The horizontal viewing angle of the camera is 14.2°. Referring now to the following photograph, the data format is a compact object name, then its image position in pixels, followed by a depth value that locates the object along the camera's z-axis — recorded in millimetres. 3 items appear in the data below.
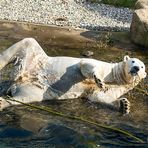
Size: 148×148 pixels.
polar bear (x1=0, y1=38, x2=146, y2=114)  10305
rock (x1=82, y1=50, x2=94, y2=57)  14507
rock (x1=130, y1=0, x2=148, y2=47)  16406
